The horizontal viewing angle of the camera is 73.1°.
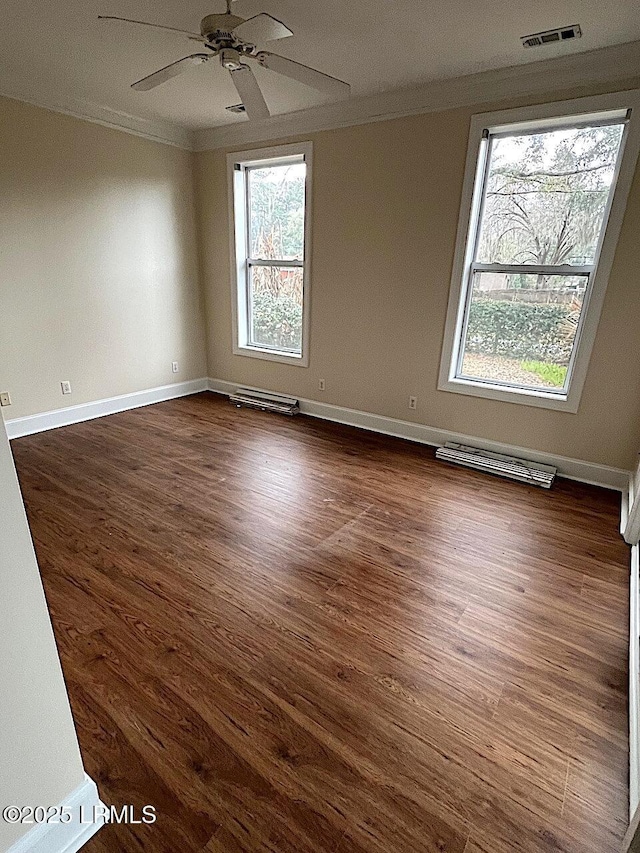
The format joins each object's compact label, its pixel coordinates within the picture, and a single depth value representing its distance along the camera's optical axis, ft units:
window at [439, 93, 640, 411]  9.11
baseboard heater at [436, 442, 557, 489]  10.42
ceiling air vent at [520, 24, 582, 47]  7.72
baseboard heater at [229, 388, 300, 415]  14.88
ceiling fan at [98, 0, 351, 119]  6.24
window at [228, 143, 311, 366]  13.61
